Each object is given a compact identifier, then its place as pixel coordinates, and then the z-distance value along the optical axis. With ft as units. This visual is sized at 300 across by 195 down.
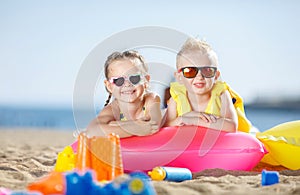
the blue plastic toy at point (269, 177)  11.30
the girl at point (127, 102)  14.14
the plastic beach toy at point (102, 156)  11.12
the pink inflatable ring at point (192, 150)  13.89
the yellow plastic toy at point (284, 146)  14.93
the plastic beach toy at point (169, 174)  12.28
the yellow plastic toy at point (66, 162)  11.71
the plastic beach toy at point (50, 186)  8.66
